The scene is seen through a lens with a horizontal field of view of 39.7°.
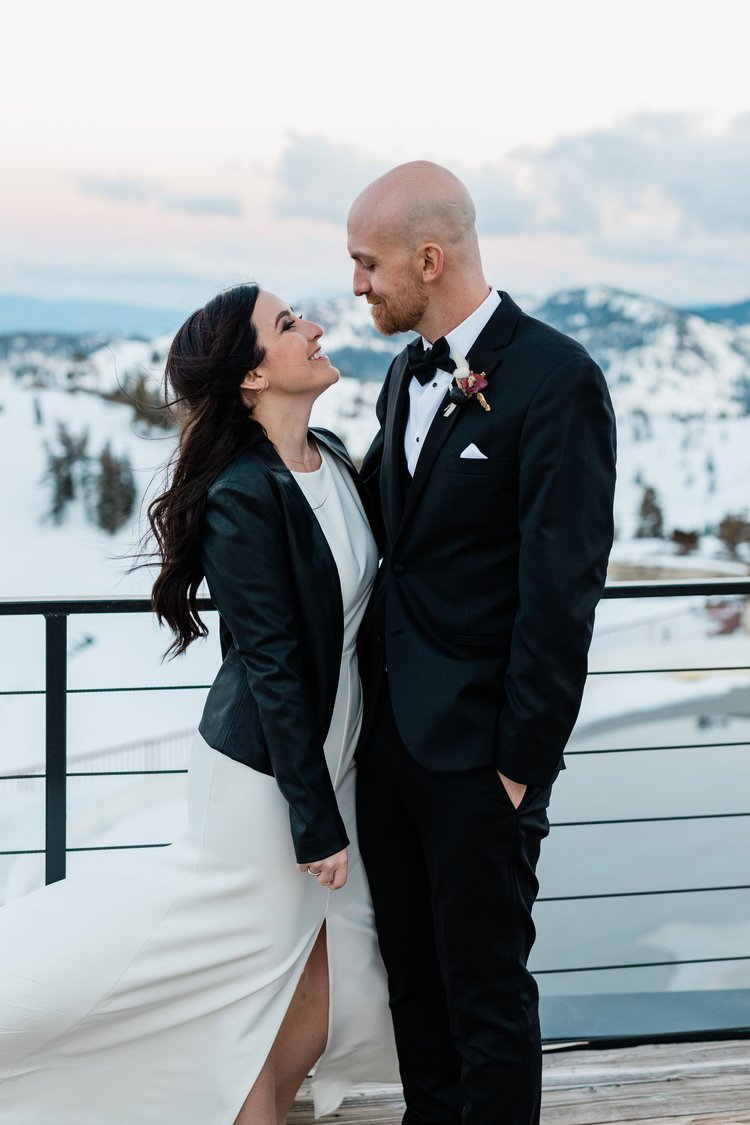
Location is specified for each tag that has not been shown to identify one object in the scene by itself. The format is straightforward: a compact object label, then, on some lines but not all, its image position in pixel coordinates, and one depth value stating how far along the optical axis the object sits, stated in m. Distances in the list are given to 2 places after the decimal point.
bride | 1.69
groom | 1.55
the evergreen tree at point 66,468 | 38.84
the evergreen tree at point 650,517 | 45.72
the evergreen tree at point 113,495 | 38.38
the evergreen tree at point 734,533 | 47.53
